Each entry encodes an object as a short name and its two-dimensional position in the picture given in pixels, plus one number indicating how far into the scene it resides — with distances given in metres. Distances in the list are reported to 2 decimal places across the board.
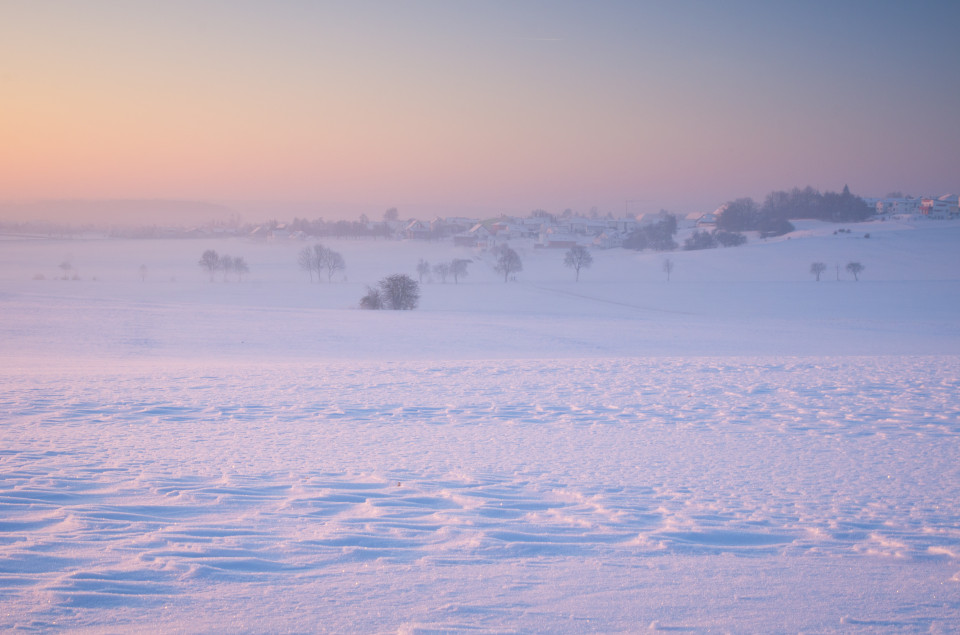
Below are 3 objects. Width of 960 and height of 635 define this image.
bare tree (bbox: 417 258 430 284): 78.92
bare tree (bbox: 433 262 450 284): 78.06
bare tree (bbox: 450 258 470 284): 77.62
